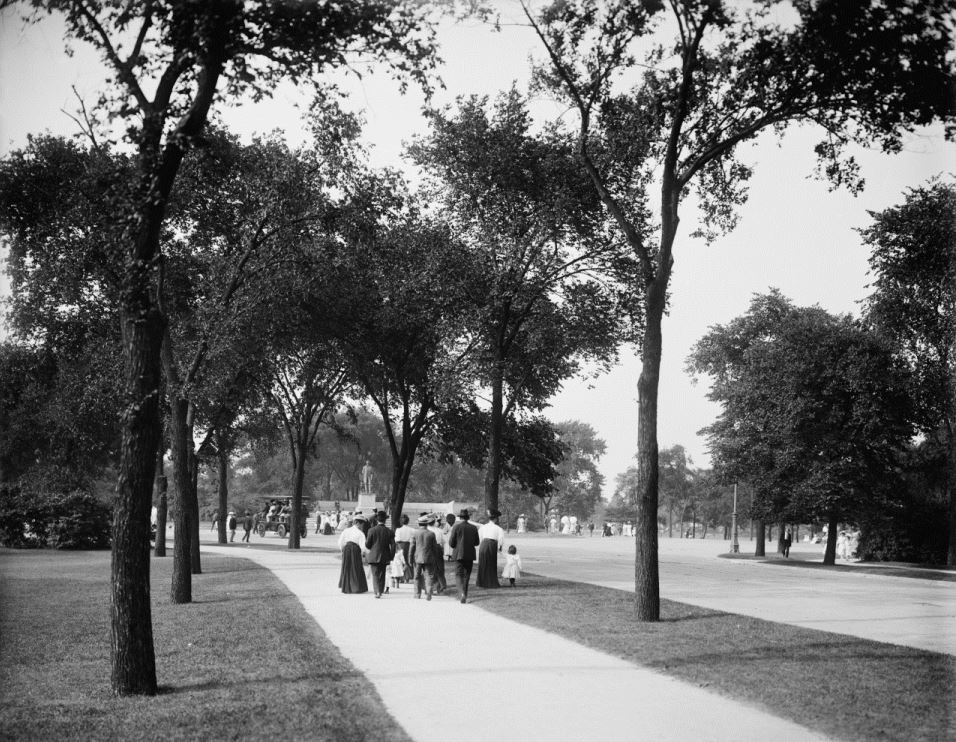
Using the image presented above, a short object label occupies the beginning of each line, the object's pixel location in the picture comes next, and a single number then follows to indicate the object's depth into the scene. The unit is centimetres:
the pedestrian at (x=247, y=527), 4725
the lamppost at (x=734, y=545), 4722
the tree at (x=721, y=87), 1416
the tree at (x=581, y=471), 11381
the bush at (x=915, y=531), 3675
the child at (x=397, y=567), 2136
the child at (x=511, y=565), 2205
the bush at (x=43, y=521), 3600
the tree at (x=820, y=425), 3309
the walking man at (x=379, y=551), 1922
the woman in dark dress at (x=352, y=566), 1989
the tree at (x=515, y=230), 2345
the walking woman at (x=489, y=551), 2128
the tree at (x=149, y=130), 884
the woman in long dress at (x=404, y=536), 2134
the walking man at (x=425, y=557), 1897
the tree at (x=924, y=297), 2850
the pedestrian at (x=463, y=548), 1848
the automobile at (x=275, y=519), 5699
